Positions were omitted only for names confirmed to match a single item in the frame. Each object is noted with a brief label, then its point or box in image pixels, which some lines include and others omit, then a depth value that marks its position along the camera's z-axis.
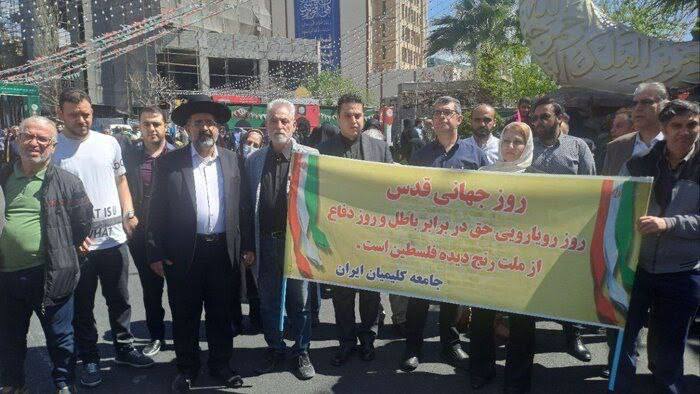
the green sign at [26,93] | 18.16
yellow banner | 3.00
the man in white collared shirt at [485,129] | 4.77
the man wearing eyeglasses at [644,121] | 3.79
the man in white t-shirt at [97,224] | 3.64
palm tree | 32.81
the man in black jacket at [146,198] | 4.20
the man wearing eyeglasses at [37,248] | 3.14
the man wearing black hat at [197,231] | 3.49
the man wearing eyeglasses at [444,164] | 3.90
